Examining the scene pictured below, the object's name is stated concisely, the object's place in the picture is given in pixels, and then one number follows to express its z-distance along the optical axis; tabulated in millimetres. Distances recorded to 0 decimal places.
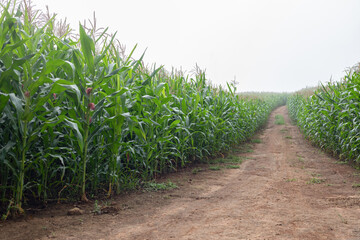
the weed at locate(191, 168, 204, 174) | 5482
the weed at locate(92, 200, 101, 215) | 3080
